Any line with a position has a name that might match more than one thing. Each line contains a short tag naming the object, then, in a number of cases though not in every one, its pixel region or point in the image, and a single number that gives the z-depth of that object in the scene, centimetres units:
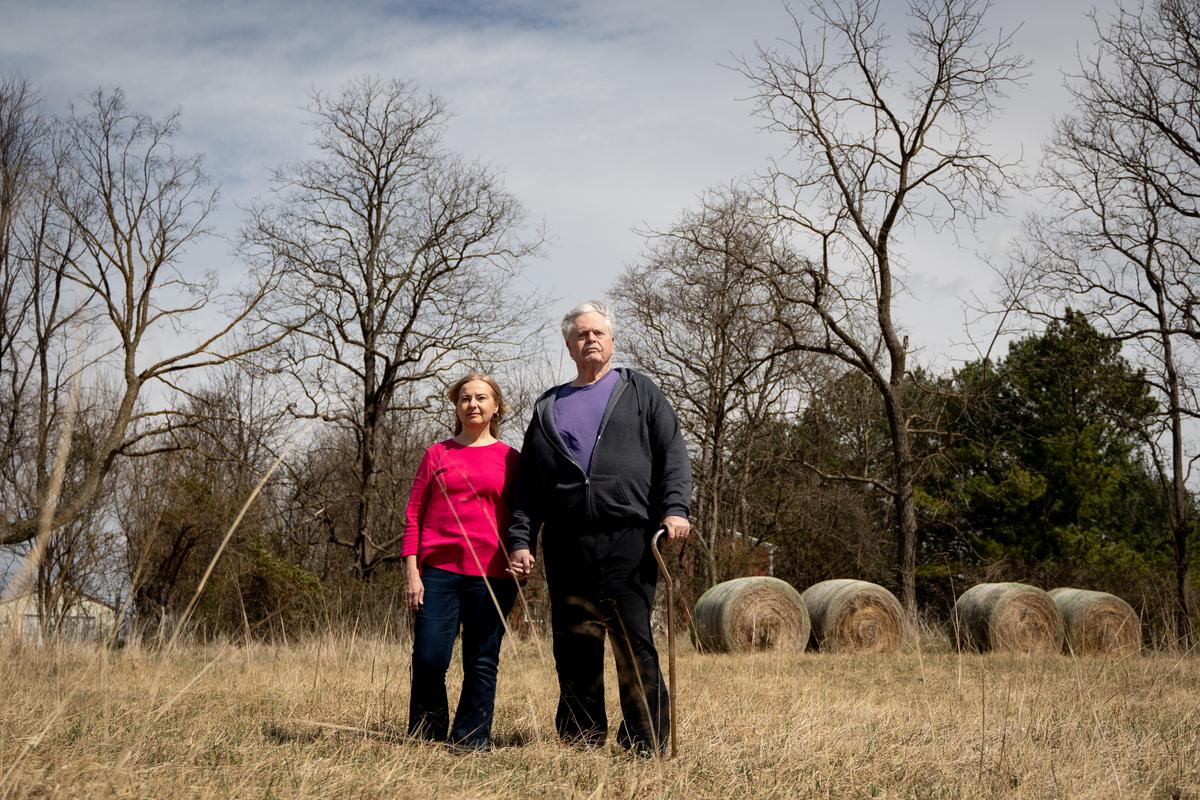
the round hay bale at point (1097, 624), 1277
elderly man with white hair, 378
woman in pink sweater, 394
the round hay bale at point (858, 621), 1274
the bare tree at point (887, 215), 1488
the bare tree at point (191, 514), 1291
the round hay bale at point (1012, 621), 1238
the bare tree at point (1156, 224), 1550
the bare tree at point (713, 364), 1948
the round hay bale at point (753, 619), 1233
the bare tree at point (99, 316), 1395
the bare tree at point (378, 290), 1739
